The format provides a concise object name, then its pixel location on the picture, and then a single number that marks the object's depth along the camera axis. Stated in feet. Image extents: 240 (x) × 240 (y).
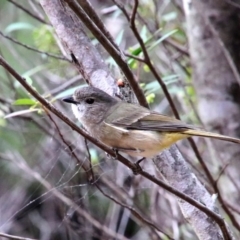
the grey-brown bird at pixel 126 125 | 16.78
